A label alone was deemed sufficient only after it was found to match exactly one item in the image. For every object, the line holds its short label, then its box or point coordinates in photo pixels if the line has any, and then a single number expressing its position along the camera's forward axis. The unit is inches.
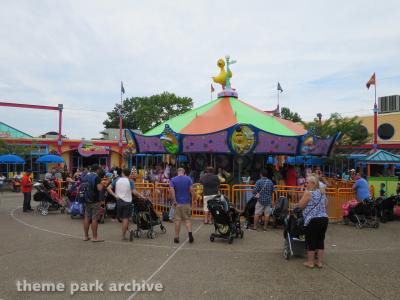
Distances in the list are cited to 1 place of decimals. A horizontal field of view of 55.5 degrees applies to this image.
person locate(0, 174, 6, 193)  798.4
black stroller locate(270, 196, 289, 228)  328.5
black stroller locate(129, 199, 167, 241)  312.3
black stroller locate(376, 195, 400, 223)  413.7
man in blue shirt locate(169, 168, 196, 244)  292.8
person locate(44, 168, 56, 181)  521.0
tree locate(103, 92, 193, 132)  1641.2
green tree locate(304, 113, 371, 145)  1013.2
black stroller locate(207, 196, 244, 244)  293.0
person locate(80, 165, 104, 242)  291.1
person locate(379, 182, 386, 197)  502.3
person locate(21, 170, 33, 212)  463.5
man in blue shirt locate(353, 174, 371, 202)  381.1
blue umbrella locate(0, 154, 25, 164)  849.4
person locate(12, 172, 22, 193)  832.3
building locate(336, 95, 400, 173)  1003.3
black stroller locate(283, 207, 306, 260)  245.6
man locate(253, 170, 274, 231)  337.1
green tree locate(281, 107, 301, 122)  1936.9
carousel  466.0
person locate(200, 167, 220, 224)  364.2
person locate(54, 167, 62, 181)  580.1
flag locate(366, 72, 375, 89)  950.4
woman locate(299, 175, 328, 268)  227.0
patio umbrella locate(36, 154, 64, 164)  879.1
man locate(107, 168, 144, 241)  293.4
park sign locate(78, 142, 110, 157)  1141.1
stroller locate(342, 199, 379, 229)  369.4
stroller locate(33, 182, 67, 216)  448.5
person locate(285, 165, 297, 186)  534.9
